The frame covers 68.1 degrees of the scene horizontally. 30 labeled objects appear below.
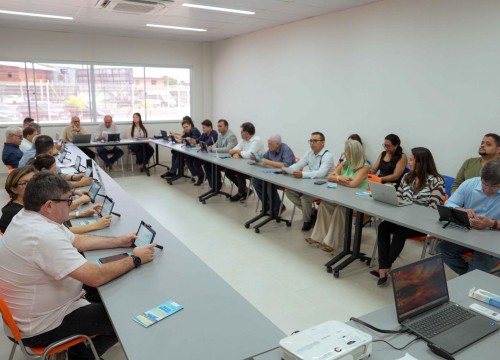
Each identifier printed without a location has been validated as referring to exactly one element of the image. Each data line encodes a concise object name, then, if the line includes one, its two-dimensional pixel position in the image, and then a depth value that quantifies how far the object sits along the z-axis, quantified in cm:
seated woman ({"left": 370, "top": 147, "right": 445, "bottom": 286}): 333
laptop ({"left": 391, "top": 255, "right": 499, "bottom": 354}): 149
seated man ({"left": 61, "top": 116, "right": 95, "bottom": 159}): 786
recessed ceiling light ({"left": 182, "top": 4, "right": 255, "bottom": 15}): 534
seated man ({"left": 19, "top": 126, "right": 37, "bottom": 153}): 567
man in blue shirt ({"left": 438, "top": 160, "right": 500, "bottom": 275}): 264
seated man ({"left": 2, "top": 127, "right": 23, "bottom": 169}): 513
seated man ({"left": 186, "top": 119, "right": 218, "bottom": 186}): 709
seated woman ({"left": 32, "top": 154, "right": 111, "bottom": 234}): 262
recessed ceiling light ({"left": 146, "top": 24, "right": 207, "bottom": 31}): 697
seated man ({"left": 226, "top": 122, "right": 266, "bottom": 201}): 588
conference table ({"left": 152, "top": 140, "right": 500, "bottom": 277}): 250
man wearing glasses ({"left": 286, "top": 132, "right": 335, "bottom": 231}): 442
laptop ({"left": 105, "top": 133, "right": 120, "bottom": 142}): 789
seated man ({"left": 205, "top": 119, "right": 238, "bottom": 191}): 641
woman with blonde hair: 393
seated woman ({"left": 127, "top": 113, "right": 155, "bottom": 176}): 842
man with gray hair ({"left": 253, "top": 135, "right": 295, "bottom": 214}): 500
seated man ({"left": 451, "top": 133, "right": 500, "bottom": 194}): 380
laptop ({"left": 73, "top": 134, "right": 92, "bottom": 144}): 745
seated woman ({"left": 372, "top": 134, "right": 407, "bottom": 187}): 486
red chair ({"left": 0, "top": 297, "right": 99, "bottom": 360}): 163
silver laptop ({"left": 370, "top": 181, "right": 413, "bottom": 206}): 321
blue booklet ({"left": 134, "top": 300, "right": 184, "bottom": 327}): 158
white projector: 121
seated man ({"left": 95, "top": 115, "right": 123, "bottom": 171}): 823
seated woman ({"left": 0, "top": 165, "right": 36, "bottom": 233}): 243
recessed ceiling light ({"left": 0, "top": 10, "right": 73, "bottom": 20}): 587
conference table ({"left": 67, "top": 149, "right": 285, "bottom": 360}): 142
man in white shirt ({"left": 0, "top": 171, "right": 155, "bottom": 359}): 169
